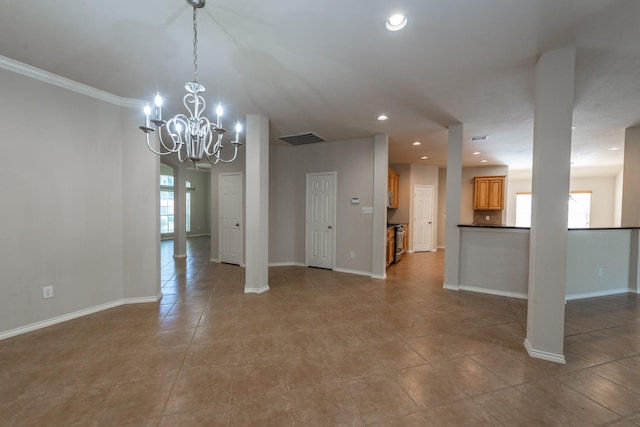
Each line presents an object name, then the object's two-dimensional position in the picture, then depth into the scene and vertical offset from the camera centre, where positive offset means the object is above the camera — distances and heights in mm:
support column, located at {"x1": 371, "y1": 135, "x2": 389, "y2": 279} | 4949 +33
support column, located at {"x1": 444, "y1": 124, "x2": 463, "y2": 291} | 4262 -12
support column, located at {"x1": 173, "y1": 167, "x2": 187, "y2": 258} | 6848 -192
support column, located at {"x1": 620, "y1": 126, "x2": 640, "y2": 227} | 4301 +531
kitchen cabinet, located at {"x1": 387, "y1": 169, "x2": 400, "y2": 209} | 6871 +500
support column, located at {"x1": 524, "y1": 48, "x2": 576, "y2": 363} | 2223 +99
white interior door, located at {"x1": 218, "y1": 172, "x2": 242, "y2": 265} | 5812 -274
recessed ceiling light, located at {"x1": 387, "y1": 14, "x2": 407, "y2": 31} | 1919 +1414
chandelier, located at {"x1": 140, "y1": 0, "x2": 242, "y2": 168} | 1979 +653
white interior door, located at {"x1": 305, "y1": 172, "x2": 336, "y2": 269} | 5551 -307
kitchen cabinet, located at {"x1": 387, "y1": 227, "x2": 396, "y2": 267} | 5731 -885
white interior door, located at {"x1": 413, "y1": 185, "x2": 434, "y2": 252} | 8023 -344
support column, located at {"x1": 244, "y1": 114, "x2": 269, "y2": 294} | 3930 +131
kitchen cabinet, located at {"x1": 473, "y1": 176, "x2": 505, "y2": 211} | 7979 +463
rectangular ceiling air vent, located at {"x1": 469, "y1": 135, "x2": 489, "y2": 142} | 4934 +1368
